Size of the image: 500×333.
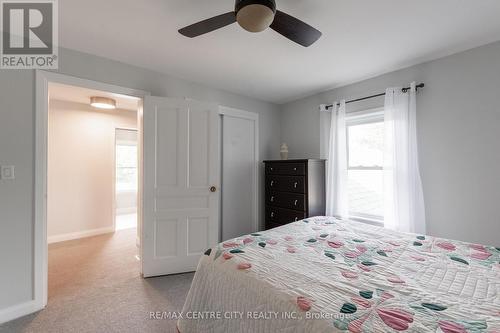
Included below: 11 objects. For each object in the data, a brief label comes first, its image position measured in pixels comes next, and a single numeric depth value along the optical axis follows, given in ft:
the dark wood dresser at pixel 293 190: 9.77
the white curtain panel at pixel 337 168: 9.85
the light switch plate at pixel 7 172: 6.04
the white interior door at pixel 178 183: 8.27
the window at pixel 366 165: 9.20
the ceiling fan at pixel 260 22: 3.98
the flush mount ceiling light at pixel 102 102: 11.68
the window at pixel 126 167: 18.61
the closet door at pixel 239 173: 11.16
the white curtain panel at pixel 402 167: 7.79
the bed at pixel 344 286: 2.68
